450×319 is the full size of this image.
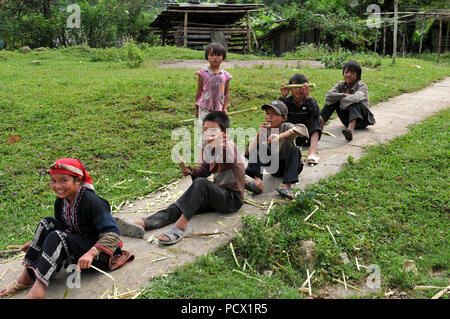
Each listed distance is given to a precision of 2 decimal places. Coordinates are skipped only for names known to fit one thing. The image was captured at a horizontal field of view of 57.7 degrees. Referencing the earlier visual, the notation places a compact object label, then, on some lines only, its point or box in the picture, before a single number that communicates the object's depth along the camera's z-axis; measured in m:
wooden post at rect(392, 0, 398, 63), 13.55
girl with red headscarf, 3.27
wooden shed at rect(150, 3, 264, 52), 19.77
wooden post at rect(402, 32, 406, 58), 24.16
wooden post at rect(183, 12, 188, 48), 20.08
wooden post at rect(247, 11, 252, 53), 21.10
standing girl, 5.76
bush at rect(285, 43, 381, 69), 13.69
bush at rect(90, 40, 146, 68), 13.16
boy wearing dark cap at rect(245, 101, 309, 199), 4.67
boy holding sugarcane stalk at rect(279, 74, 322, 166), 5.72
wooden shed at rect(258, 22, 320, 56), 23.48
